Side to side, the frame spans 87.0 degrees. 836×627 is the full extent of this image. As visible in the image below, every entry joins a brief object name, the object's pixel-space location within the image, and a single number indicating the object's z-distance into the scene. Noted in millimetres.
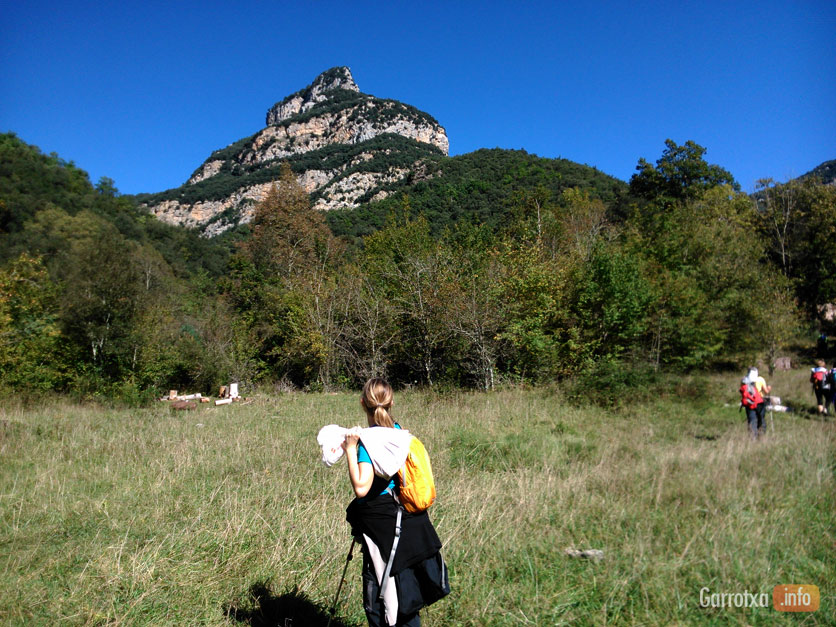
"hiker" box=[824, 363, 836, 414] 9656
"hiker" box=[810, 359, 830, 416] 9875
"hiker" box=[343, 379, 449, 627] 2137
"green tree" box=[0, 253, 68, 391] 14203
